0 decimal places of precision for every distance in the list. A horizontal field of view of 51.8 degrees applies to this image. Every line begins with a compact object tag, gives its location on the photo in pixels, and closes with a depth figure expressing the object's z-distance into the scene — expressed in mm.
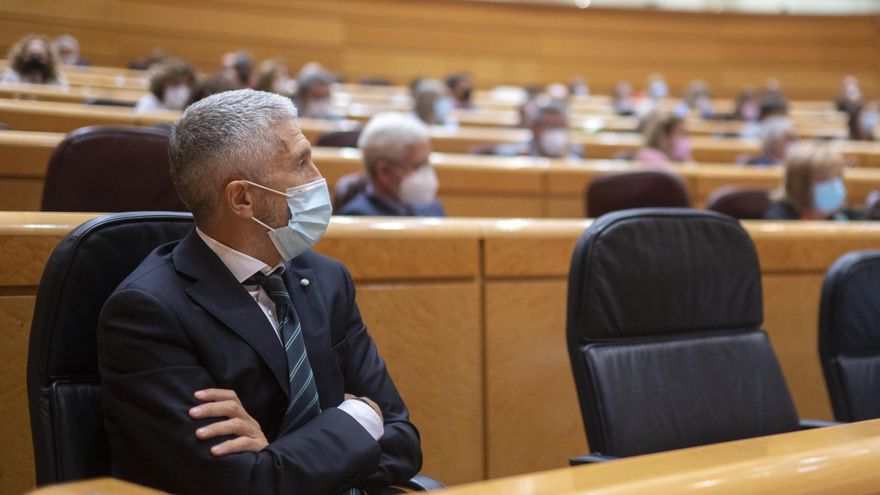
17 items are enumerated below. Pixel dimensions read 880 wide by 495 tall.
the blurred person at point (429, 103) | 5219
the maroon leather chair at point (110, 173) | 1780
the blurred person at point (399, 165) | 2605
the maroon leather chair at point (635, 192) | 2854
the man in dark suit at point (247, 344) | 1016
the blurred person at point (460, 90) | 7352
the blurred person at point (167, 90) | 3752
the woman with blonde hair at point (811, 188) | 2840
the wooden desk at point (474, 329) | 1697
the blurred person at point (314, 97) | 4816
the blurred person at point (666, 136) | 4473
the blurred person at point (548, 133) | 4266
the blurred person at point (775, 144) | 4707
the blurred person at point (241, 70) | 5316
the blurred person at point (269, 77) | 4414
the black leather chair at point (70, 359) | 1050
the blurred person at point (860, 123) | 6344
